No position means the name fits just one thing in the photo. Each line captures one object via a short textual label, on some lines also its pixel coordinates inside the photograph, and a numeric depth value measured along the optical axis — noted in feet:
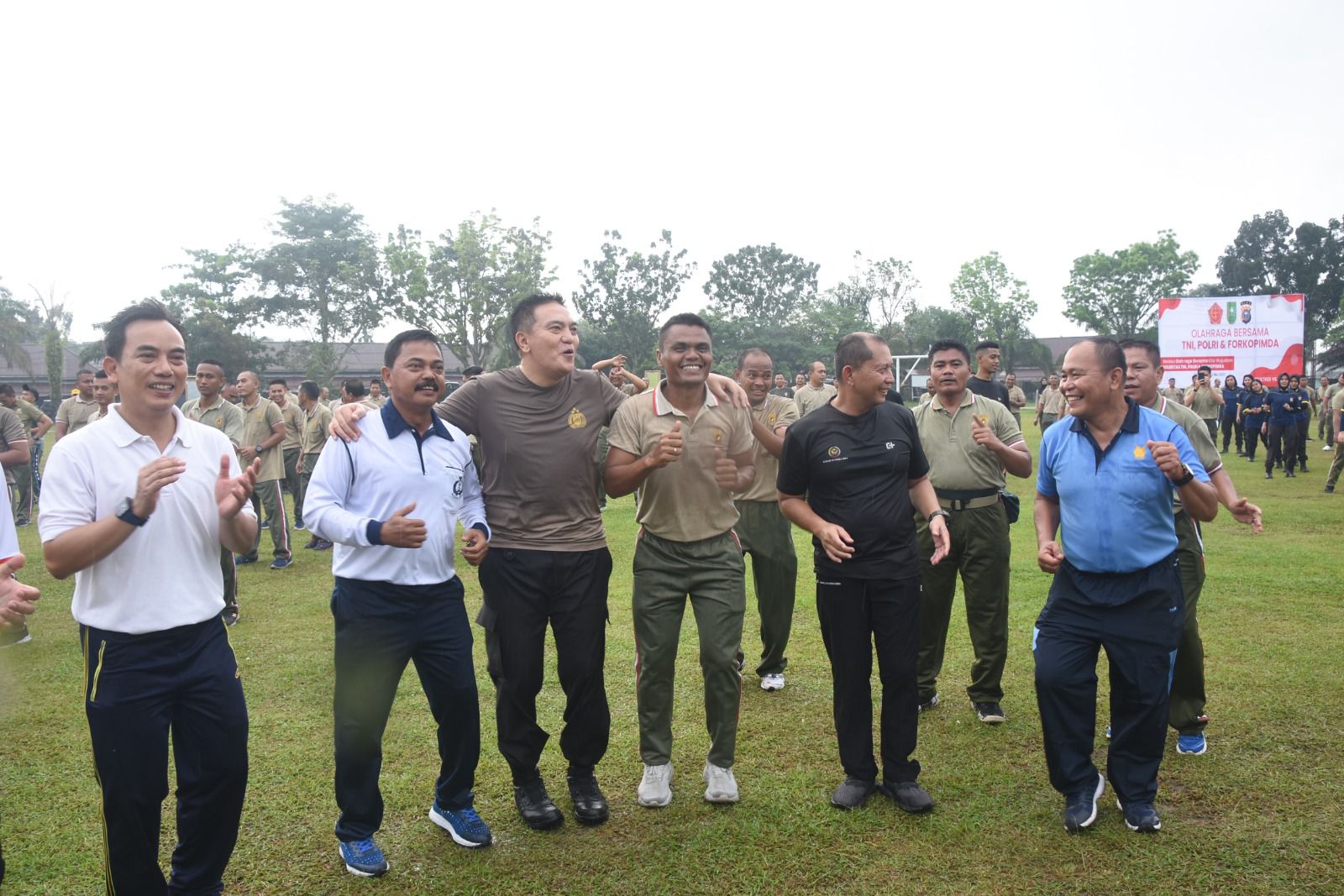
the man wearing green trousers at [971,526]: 18.47
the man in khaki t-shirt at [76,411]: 45.69
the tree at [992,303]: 222.28
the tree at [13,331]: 185.57
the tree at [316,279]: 183.32
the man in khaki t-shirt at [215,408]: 30.32
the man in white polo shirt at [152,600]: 10.18
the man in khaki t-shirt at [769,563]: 20.70
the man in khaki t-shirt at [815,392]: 38.36
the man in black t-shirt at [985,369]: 26.13
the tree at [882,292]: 230.27
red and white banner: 91.50
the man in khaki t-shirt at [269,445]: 35.09
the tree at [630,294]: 196.75
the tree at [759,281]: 269.44
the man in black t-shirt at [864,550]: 14.83
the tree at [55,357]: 151.23
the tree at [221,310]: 161.17
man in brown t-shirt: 14.21
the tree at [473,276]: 150.30
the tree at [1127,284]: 232.94
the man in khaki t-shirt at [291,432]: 44.47
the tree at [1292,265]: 197.47
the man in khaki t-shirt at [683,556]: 15.06
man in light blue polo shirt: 13.82
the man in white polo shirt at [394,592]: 12.83
